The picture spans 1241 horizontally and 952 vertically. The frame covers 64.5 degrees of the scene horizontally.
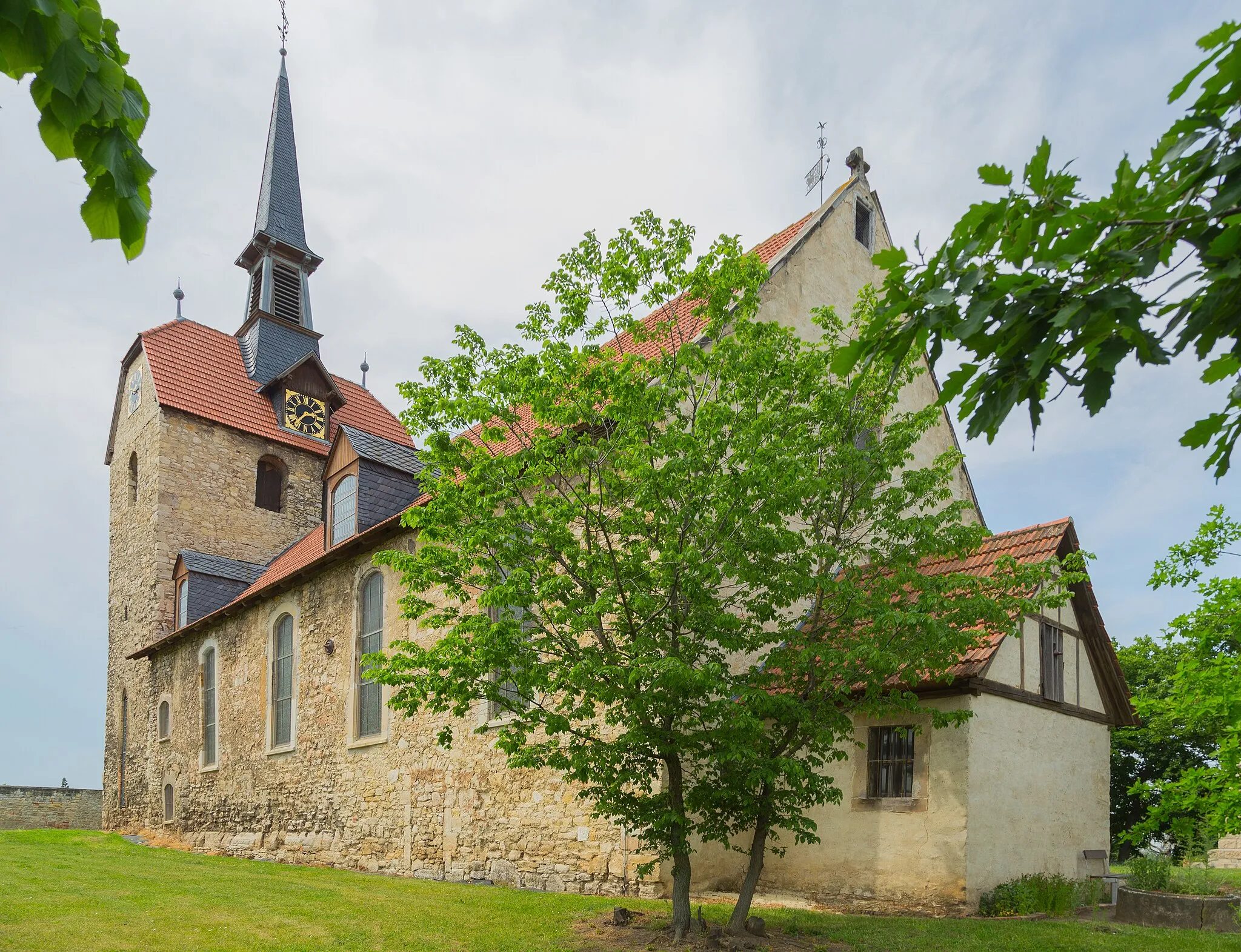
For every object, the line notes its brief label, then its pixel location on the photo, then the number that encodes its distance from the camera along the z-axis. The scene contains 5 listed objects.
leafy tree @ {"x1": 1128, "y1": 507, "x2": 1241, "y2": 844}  10.62
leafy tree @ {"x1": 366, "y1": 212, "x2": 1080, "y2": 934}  8.70
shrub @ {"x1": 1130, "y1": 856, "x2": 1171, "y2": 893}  11.81
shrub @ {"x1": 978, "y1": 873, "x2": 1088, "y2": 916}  10.62
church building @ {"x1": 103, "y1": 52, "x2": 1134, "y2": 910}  11.26
